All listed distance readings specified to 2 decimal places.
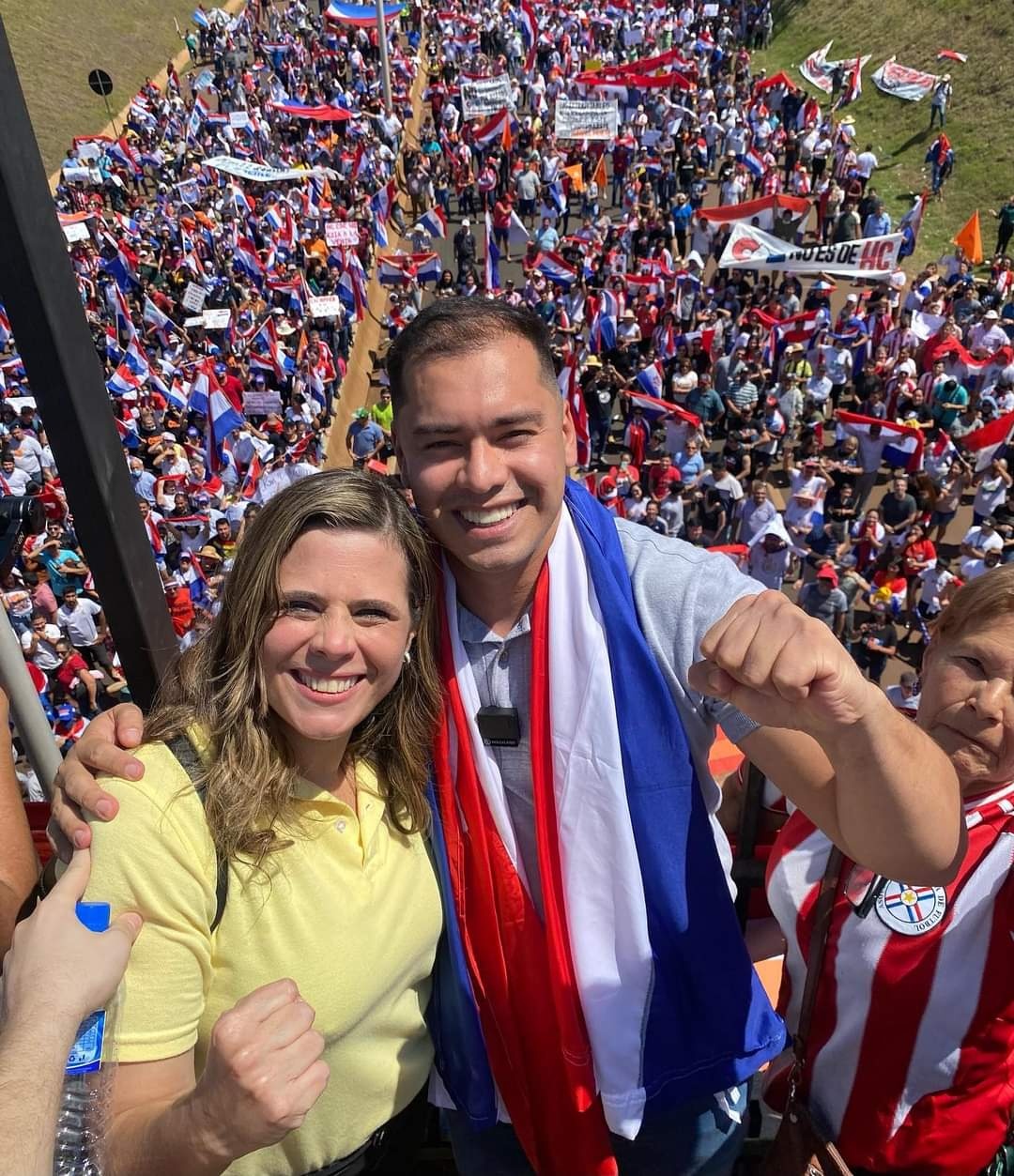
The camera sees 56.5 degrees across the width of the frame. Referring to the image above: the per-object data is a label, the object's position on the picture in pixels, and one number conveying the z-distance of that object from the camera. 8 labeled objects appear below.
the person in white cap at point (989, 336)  12.97
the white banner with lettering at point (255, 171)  19.56
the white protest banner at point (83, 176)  21.20
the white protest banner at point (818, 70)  26.98
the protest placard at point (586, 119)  21.95
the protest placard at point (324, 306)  15.48
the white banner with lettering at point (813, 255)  14.59
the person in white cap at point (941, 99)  25.73
